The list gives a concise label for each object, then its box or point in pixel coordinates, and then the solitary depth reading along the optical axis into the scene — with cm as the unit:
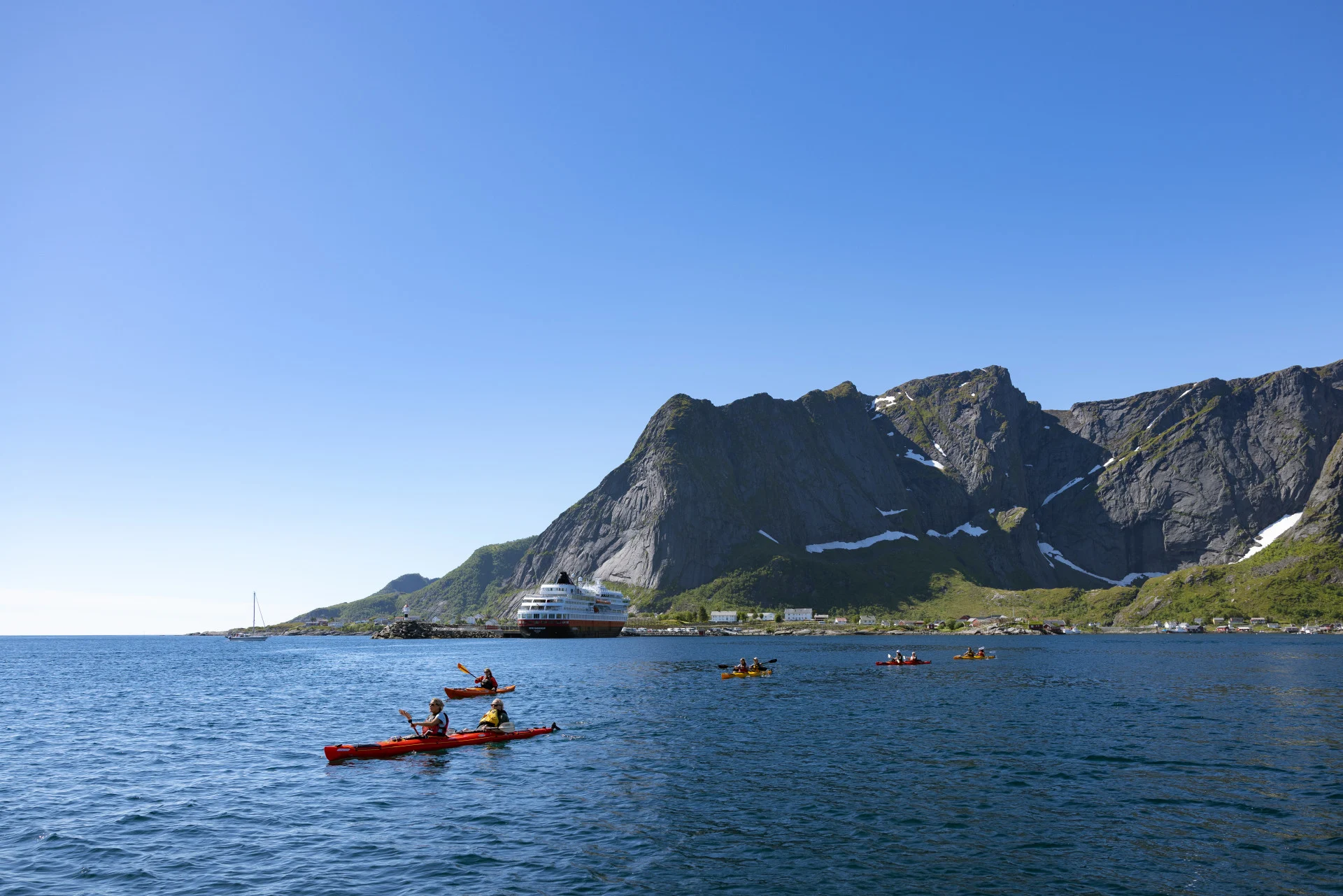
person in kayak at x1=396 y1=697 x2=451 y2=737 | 4681
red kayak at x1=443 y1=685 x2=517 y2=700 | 7481
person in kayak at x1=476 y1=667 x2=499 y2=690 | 7431
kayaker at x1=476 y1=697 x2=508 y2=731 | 4966
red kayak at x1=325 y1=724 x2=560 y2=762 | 4300
